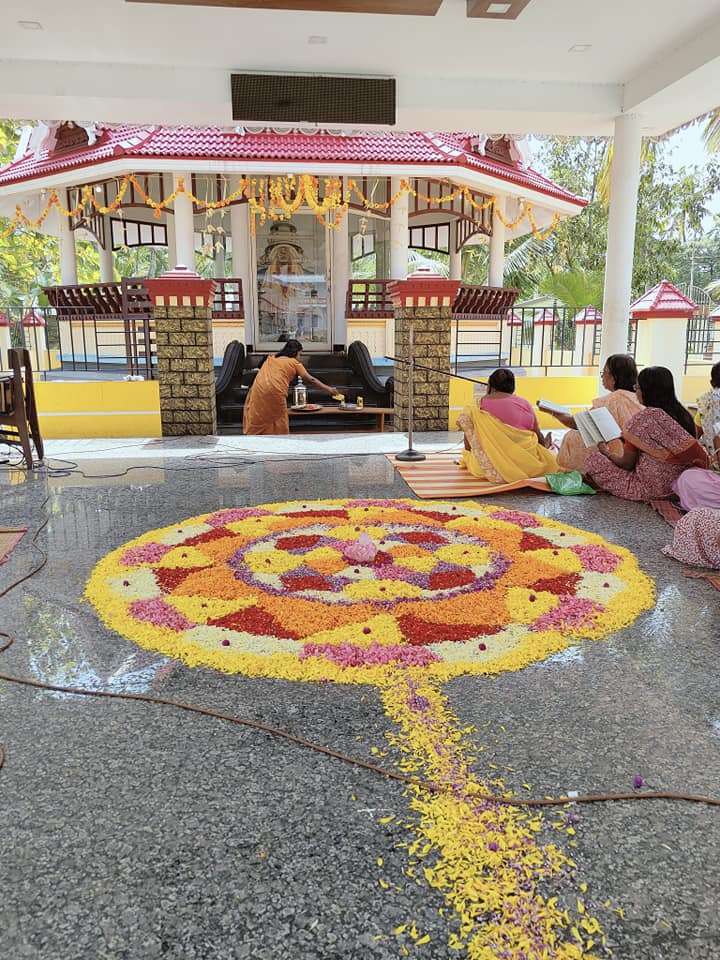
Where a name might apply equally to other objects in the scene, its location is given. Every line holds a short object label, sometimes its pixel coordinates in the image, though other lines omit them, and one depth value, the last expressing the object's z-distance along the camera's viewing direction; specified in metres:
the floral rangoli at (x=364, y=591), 2.87
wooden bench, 8.94
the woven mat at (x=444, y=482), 5.47
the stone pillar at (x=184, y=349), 8.16
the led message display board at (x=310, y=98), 7.62
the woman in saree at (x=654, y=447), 4.79
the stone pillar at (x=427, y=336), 8.42
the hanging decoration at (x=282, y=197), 11.67
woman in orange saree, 8.01
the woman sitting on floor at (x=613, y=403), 5.51
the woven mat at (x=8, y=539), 4.14
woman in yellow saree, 5.77
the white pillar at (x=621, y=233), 8.45
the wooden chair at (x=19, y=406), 6.24
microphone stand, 6.74
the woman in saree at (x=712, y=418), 4.46
